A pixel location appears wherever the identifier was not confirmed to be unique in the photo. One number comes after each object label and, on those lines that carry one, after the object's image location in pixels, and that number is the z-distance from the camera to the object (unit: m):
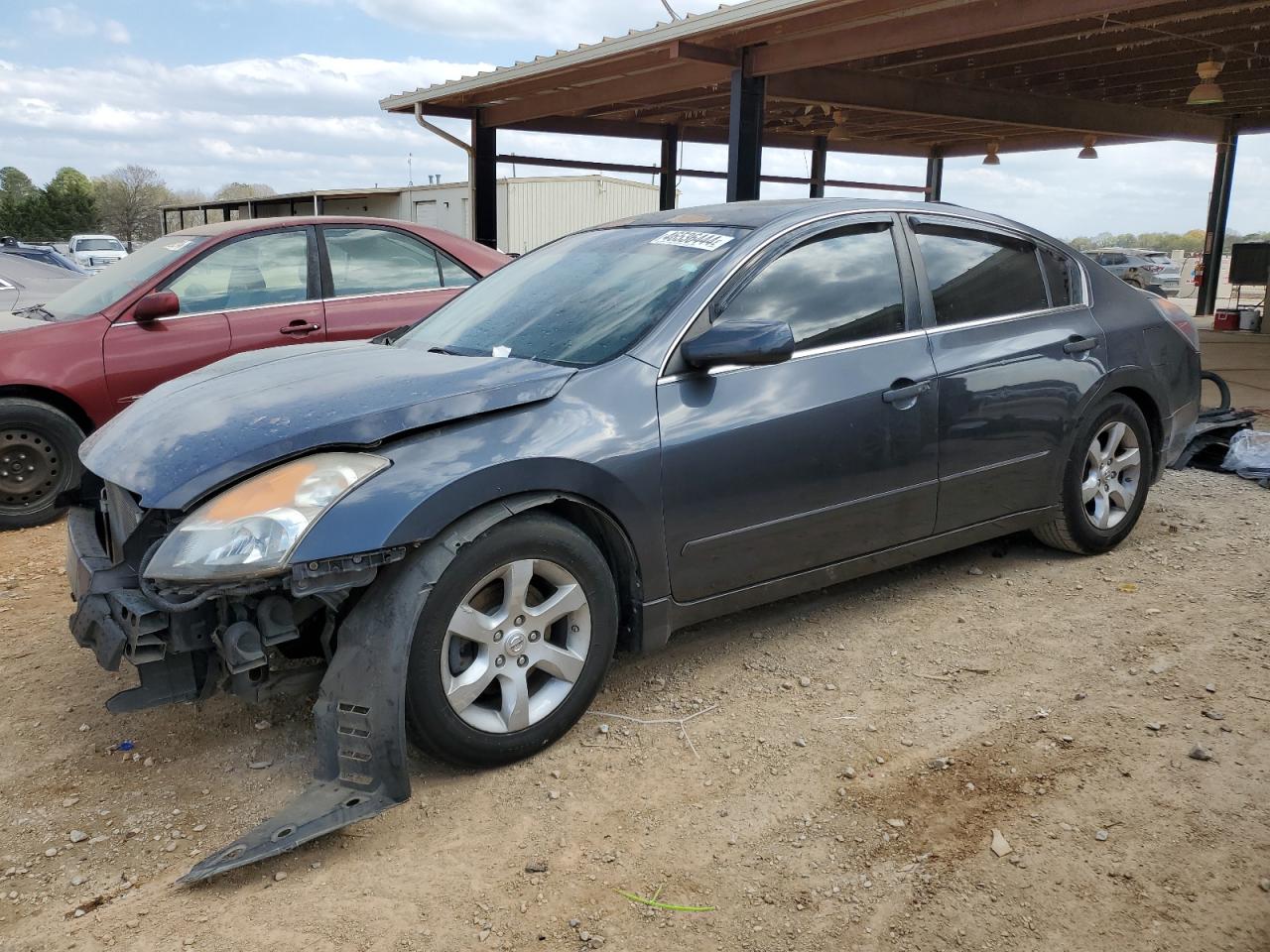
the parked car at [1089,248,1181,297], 31.55
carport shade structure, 8.98
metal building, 24.50
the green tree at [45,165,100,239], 47.25
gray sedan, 2.60
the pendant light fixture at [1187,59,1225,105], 10.83
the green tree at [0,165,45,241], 46.03
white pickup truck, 29.98
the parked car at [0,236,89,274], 21.02
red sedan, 5.46
